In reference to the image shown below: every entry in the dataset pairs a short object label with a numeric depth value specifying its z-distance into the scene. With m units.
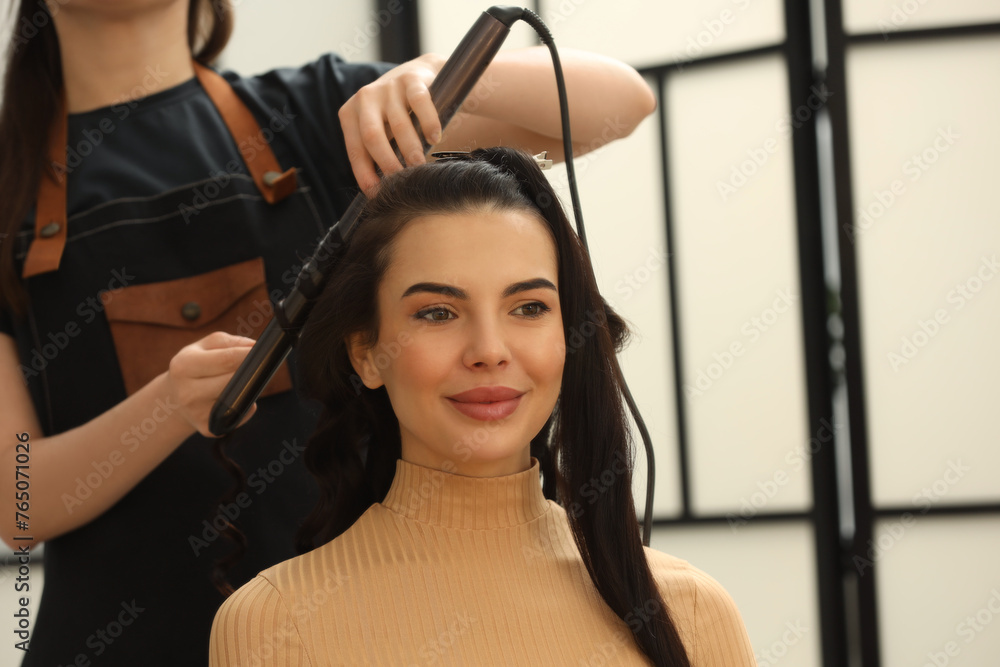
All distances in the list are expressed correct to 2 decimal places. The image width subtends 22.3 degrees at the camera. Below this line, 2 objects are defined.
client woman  1.69
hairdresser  1.83
